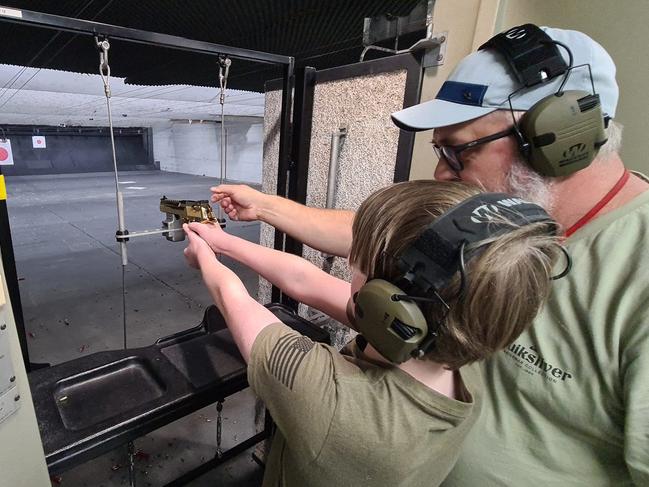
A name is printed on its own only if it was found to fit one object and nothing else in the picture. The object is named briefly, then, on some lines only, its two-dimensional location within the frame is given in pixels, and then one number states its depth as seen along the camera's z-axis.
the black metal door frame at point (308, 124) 1.06
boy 0.39
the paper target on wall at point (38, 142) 11.45
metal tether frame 0.78
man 0.48
